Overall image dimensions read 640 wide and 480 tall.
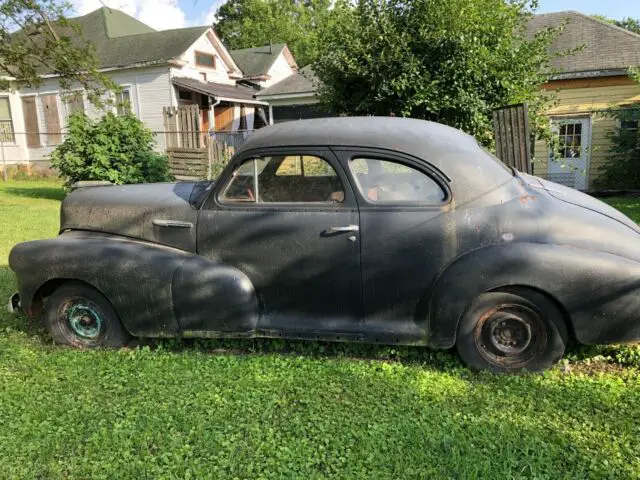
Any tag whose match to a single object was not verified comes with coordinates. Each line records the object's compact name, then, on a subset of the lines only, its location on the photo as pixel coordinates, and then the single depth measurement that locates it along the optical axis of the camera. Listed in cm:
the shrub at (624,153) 1233
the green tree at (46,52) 1017
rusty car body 338
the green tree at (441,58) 868
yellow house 1323
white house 2044
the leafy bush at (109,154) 1187
